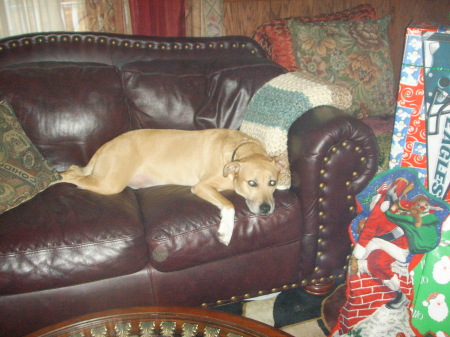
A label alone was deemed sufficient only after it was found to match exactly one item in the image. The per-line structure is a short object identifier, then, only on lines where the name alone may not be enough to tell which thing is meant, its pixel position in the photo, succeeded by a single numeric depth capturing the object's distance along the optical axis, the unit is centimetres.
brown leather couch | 192
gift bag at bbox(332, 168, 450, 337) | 172
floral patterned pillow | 316
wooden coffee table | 127
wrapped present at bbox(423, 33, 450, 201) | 183
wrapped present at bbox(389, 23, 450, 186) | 192
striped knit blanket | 229
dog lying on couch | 230
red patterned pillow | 324
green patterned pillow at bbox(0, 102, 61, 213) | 215
